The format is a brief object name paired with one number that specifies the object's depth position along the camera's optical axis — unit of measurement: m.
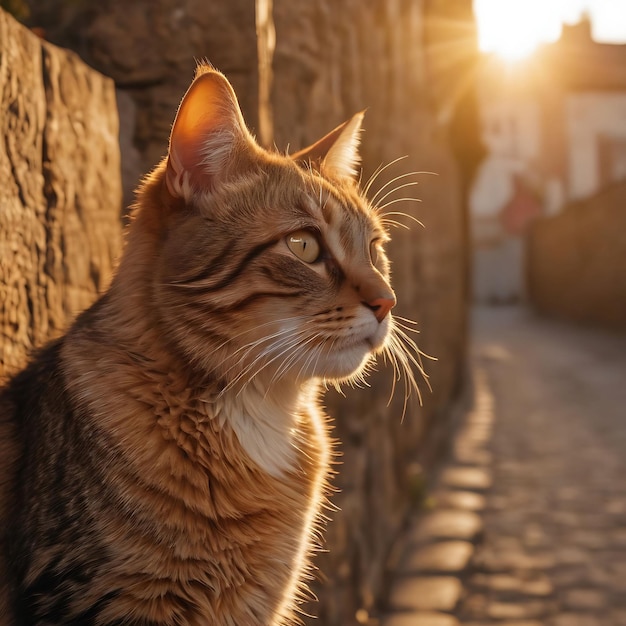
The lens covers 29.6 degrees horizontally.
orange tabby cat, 0.47
